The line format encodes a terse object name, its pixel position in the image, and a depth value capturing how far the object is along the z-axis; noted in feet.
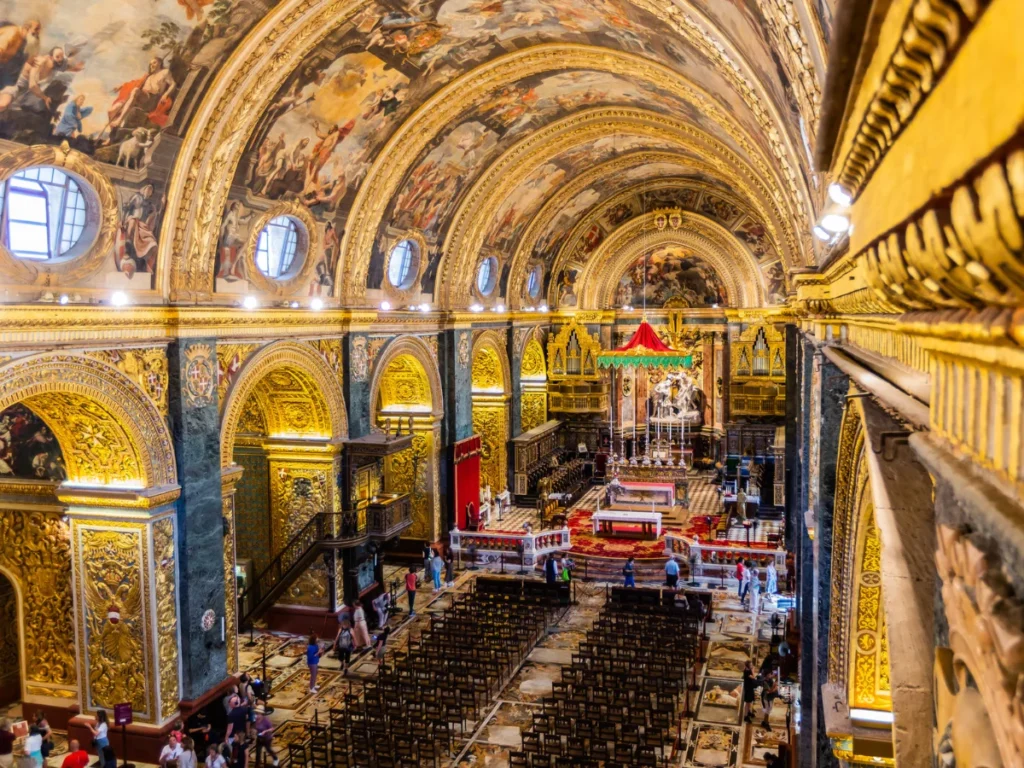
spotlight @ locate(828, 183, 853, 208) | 15.99
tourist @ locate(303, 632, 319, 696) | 55.06
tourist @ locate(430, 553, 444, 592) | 75.56
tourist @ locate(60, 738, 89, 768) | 39.93
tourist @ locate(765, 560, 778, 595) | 70.79
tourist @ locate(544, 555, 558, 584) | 72.43
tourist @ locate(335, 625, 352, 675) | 58.18
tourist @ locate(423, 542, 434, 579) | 78.09
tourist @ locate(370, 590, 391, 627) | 65.21
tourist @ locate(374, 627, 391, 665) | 59.93
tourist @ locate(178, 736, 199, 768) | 40.44
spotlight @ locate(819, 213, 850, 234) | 18.15
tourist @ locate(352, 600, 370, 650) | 60.49
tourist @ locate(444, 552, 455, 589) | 77.56
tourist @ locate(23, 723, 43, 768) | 40.73
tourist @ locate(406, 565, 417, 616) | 68.44
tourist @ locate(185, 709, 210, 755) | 47.73
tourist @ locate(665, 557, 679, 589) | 71.67
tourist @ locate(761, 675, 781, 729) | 49.42
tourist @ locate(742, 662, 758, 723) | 50.19
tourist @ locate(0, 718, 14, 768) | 41.60
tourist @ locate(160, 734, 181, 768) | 40.70
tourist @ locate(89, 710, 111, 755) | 43.70
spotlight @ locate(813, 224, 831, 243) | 24.83
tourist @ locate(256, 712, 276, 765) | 44.04
